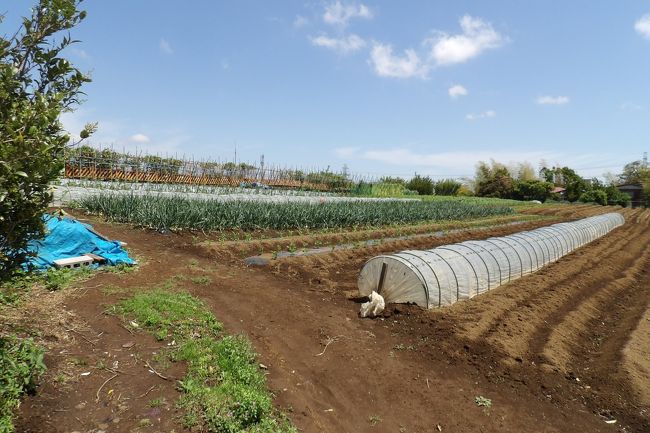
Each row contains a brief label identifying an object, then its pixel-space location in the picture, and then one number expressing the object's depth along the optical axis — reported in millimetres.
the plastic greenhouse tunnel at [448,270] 6305
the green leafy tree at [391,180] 42188
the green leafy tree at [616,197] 53812
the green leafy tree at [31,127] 2268
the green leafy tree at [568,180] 55562
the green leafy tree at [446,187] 57531
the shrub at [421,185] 54812
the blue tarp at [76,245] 6438
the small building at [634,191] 63156
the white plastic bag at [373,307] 6137
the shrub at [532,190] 55969
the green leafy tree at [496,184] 59094
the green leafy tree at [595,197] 51000
